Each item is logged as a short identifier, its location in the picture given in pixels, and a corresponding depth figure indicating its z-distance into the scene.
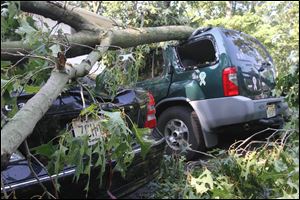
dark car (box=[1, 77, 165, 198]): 2.78
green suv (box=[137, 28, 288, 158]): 5.28
